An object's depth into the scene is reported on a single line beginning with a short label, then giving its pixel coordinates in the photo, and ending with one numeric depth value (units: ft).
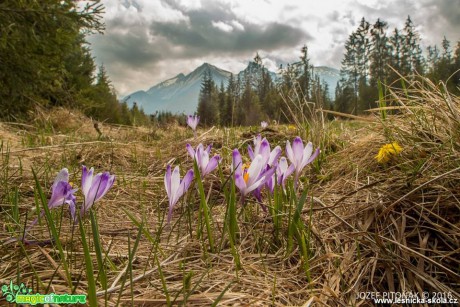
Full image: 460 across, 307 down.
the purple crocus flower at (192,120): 2.87
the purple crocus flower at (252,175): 0.87
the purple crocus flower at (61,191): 0.82
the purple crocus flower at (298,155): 1.00
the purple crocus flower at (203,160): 1.04
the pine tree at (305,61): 117.63
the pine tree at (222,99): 120.12
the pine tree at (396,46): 101.49
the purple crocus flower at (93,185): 0.82
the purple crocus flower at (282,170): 0.98
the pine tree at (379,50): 102.88
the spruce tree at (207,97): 107.33
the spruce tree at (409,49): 100.92
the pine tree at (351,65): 114.18
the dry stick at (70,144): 2.42
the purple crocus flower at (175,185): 0.89
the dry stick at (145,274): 0.67
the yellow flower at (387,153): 1.42
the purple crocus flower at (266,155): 0.94
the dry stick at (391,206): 0.93
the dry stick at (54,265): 0.73
